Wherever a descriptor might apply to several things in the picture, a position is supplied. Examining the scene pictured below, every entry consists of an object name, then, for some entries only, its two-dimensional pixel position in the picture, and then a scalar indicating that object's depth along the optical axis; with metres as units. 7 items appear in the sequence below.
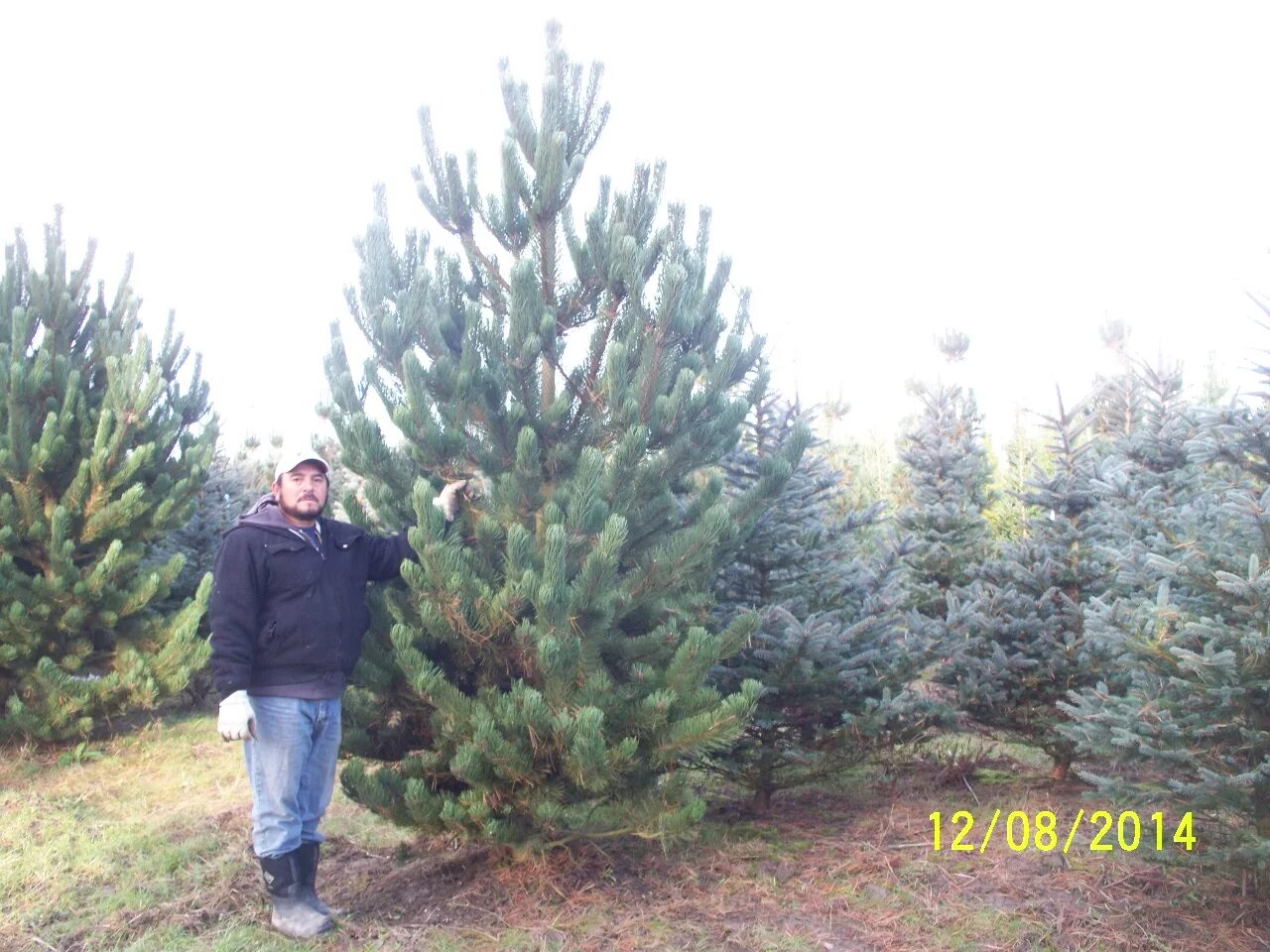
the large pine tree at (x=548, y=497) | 4.02
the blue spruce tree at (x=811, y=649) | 5.29
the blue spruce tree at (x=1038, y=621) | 6.06
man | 3.96
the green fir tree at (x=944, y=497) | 8.19
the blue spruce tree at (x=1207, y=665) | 3.63
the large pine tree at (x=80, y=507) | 6.93
